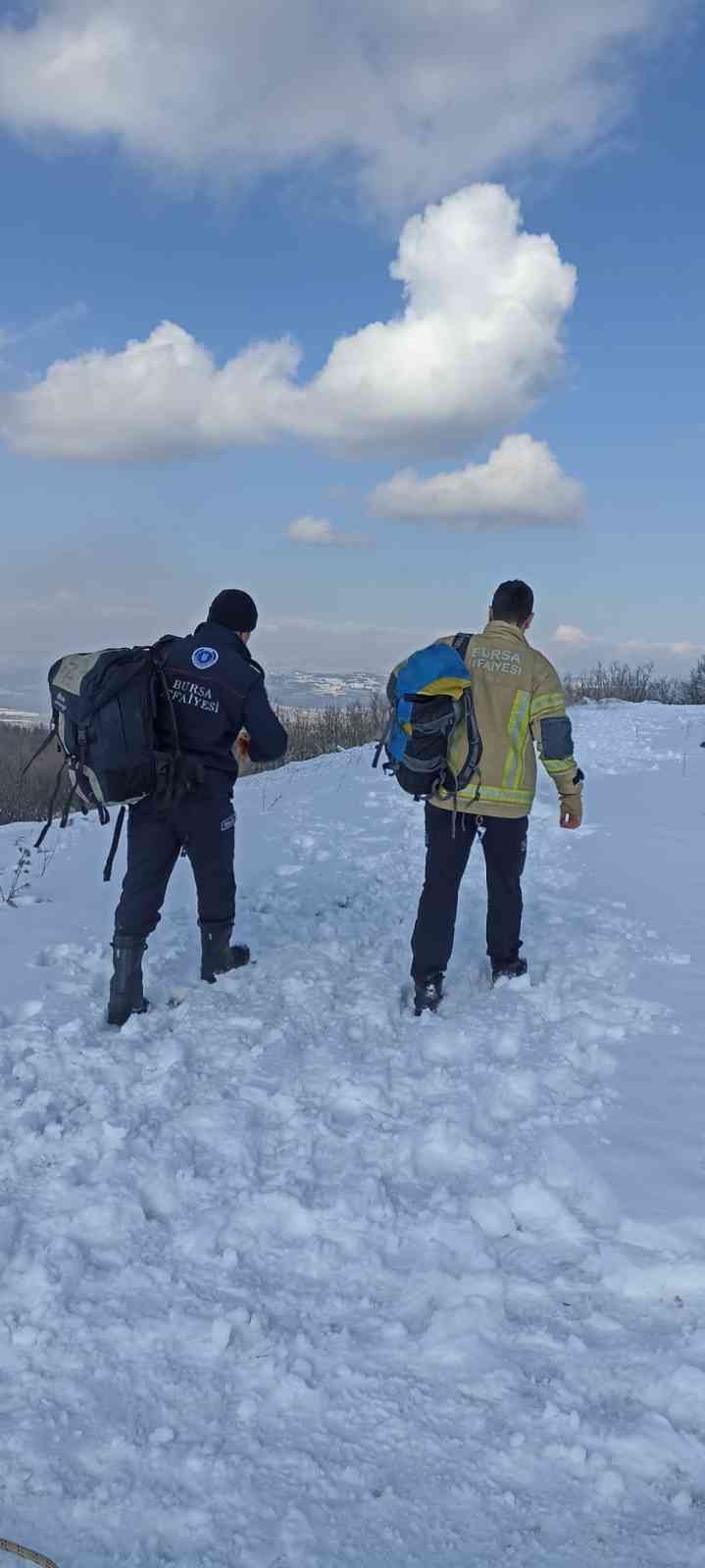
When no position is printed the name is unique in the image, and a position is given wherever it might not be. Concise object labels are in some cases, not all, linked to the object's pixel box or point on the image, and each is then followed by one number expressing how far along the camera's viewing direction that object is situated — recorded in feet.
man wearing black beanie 15.92
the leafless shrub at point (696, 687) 78.48
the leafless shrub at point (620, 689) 62.03
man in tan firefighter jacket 16.46
